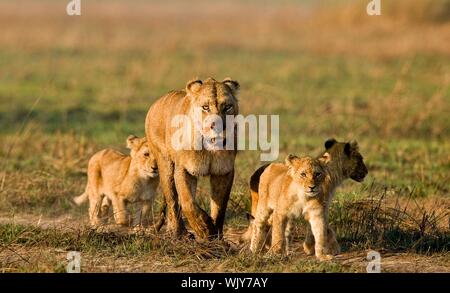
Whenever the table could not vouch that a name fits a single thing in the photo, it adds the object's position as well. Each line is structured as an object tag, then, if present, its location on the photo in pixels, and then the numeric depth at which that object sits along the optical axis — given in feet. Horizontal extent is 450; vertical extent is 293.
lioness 49.24
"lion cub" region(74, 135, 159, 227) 58.34
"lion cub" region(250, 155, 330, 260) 48.19
